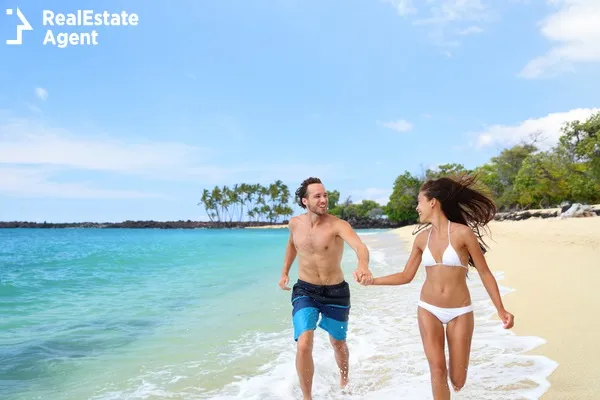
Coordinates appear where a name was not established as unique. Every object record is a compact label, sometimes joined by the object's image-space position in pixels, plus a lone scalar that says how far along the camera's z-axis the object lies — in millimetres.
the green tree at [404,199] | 101562
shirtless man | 5082
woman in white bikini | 3924
